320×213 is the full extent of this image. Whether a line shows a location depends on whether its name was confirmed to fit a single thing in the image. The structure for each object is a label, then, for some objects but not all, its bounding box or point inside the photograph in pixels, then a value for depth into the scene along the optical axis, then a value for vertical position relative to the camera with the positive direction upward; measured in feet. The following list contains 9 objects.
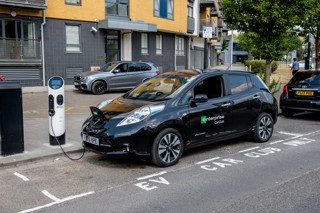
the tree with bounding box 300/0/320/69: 42.52 +7.47
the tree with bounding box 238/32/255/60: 45.06 +4.19
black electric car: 19.08 -2.48
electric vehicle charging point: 22.97 -2.40
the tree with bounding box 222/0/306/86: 42.32 +6.29
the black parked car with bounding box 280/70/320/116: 34.83 -2.11
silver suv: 56.13 -0.75
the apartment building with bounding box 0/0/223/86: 56.95 +6.76
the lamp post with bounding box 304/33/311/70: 70.97 +1.88
